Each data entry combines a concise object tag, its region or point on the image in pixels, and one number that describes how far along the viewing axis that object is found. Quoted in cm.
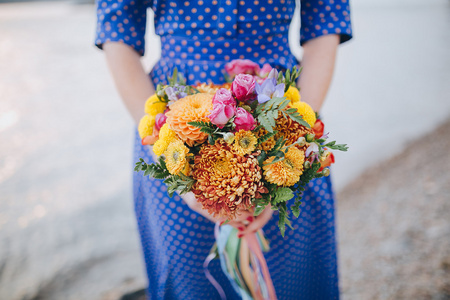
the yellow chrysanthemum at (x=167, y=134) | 66
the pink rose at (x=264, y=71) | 80
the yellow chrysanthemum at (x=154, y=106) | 74
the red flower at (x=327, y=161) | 72
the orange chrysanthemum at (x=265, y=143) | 65
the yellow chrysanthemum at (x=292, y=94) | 71
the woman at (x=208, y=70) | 91
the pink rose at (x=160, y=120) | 71
